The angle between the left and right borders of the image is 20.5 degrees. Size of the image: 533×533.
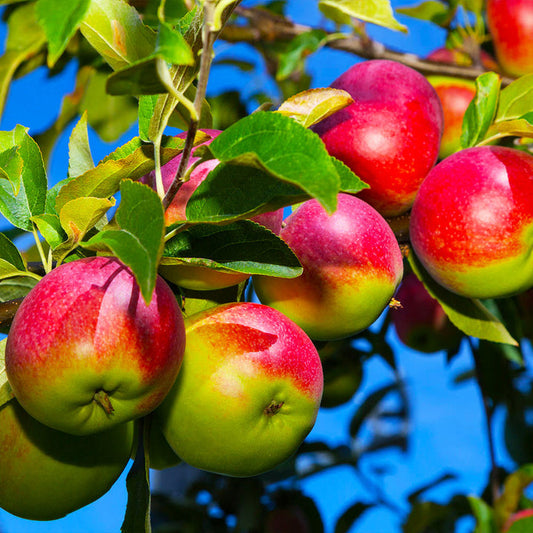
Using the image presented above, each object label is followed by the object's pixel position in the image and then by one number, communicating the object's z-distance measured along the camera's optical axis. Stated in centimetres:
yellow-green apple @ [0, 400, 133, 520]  56
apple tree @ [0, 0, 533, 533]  51
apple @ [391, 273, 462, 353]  81
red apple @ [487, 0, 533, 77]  82
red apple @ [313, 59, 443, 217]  63
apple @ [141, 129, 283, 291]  56
